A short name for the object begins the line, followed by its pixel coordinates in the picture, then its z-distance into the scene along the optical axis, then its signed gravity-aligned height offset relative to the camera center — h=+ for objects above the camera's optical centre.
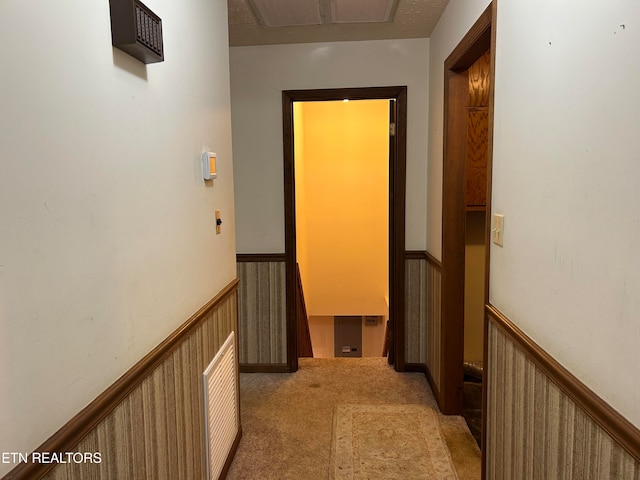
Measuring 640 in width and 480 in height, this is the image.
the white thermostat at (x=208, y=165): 1.79 +0.11
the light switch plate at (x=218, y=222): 1.98 -0.14
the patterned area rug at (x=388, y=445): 2.16 -1.36
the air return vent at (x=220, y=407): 1.84 -0.97
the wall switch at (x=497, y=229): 1.63 -0.15
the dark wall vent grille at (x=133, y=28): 1.11 +0.42
